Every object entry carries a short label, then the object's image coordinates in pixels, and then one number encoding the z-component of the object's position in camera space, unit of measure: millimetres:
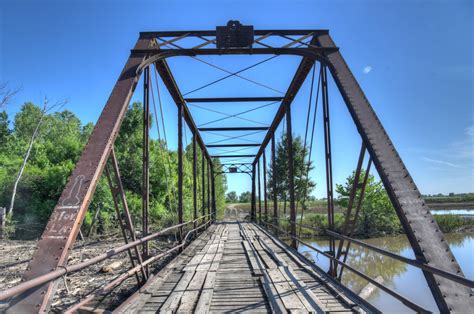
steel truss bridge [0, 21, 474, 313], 2881
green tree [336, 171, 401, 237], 29484
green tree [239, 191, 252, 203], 137000
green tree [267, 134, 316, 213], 35388
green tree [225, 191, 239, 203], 162550
